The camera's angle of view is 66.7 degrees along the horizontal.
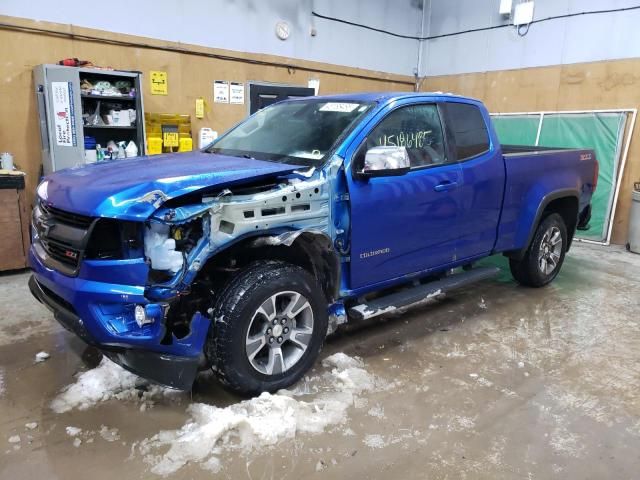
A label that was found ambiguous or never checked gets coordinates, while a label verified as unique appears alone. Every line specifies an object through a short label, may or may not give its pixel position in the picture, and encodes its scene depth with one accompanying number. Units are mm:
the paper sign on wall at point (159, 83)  6429
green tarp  7215
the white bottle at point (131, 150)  5902
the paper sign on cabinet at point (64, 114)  5184
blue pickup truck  2420
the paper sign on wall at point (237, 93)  7234
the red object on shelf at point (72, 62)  5359
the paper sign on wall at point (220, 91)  7057
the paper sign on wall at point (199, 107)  6891
